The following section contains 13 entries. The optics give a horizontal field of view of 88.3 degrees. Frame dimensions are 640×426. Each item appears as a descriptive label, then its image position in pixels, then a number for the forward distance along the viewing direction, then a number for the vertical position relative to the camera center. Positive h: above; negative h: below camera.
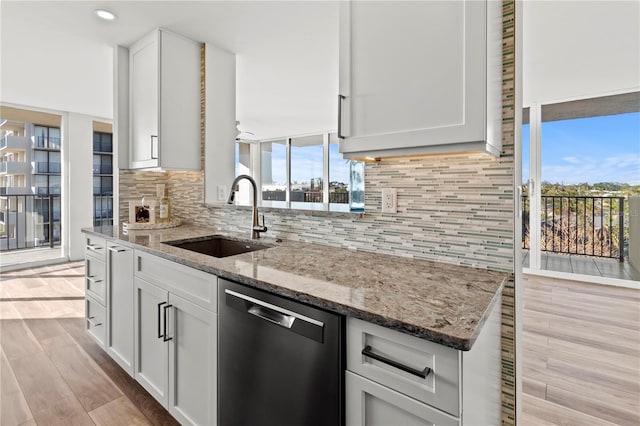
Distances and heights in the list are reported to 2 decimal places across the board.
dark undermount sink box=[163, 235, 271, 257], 2.07 -0.24
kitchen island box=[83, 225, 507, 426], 0.83 -0.38
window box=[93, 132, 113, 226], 5.57 +0.54
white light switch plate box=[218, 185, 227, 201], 2.80 +0.14
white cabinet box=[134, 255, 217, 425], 1.44 -0.70
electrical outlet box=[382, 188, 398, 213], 1.57 +0.04
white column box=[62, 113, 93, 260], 5.07 +0.45
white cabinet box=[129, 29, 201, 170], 2.51 +0.85
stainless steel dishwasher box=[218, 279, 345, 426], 0.98 -0.52
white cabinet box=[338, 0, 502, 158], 1.08 +0.47
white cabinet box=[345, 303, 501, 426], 0.79 -0.44
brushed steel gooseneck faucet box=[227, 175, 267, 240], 2.06 -0.05
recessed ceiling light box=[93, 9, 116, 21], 2.27 +1.36
